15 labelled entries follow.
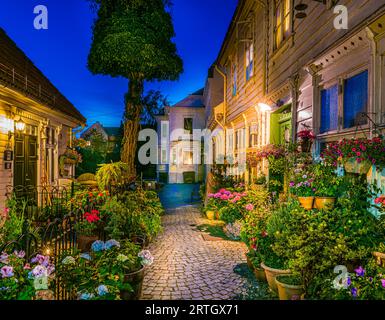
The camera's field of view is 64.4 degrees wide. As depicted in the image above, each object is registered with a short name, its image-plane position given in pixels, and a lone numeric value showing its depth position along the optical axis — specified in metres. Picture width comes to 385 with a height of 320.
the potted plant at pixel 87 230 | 4.95
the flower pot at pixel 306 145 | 5.38
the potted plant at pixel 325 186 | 4.23
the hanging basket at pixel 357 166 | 3.49
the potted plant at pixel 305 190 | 4.45
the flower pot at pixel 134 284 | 3.69
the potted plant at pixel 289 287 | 3.48
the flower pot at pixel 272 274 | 3.97
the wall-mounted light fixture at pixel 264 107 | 8.30
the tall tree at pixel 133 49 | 10.82
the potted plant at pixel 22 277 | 2.59
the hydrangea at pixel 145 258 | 3.84
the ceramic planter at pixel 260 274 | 4.59
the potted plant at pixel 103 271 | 2.94
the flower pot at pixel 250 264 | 5.03
